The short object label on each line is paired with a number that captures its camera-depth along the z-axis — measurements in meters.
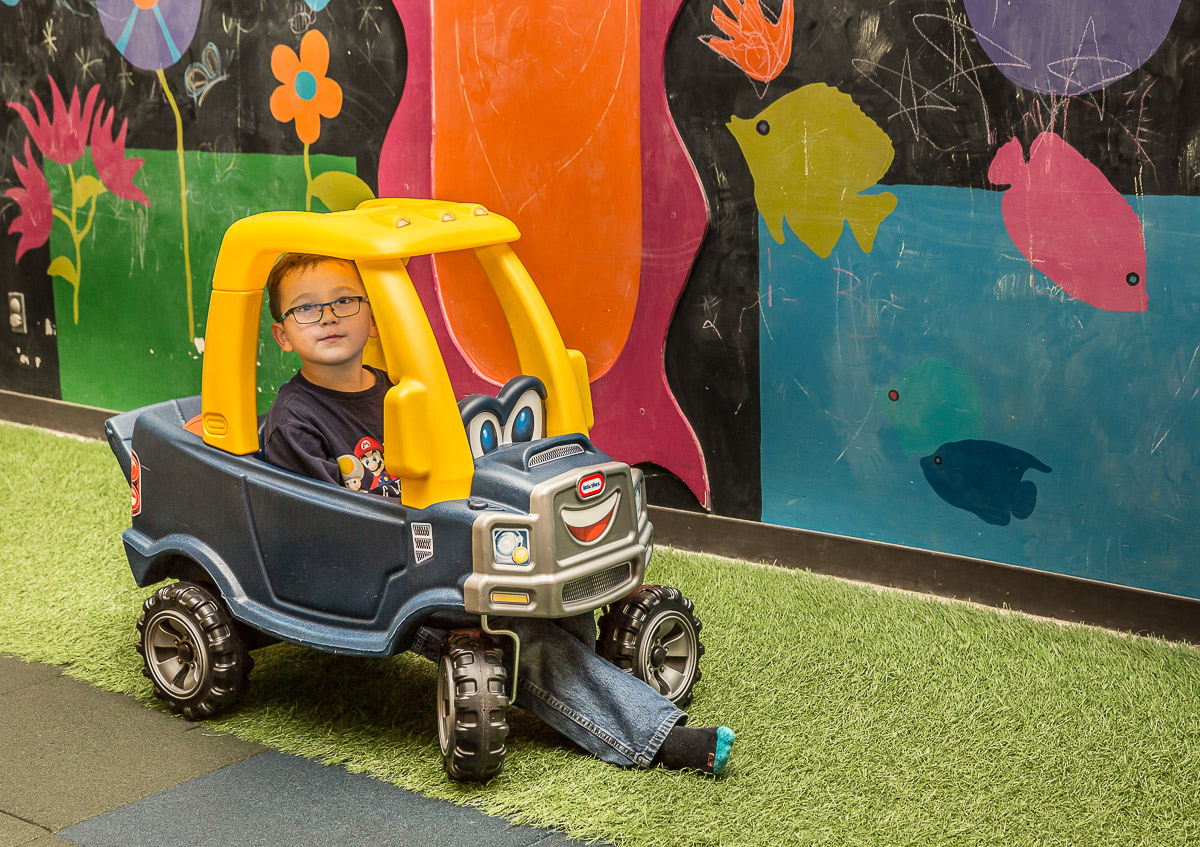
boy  2.35
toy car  2.26
